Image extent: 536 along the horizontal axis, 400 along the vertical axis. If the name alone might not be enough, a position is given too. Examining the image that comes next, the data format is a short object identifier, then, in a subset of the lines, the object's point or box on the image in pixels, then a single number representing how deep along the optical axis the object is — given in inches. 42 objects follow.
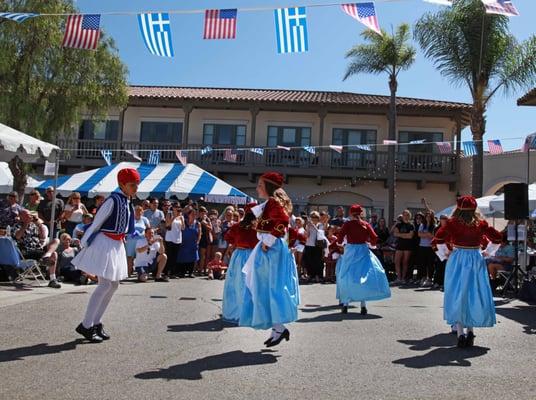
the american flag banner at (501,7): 431.8
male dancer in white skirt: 250.5
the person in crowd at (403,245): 631.8
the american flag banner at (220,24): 504.7
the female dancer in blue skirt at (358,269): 379.6
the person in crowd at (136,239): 533.2
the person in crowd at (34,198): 498.9
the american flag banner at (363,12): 475.5
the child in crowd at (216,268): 604.1
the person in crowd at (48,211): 542.0
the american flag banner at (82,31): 533.6
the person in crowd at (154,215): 642.2
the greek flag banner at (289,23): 499.8
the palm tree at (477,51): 892.6
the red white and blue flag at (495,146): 821.9
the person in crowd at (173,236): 585.3
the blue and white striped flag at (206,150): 1025.5
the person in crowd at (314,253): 639.1
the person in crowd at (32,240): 447.8
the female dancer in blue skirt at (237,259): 296.2
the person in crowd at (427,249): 619.8
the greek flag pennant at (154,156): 1044.8
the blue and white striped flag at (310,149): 1011.6
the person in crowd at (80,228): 512.4
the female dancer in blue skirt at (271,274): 255.1
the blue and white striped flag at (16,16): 502.3
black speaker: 516.1
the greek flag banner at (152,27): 506.9
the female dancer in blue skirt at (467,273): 277.6
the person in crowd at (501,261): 557.6
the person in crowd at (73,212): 531.5
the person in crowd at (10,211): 453.4
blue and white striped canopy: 757.9
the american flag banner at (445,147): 1003.3
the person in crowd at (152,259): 540.1
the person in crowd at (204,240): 650.8
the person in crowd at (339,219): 660.9
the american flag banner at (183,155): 972.1
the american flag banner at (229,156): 1071.1
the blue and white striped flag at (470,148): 849.6
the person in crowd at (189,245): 598.5
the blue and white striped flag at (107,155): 961.1
